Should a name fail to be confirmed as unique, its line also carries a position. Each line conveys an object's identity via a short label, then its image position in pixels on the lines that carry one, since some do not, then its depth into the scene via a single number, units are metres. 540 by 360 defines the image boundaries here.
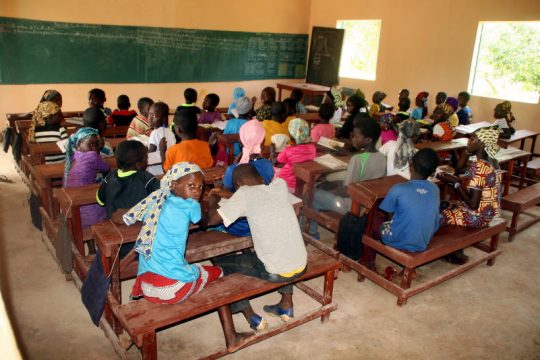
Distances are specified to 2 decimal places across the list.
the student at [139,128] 4.55
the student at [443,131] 5.40
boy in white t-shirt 2.49
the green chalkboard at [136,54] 7.21
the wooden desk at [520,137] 5.75
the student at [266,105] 5.44
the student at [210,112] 5.93
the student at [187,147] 3.77
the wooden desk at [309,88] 9.23
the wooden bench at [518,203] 4.46
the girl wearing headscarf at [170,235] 2.29
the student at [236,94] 6.37
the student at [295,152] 4.09
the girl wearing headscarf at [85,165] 3.32
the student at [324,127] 4.90
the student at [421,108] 6.88
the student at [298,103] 6.87
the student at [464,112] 6.97
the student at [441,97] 7.26
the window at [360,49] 9.62
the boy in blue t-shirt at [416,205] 3.18
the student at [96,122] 4.16
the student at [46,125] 4.35
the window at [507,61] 7.35
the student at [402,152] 3.98
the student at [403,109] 5.89
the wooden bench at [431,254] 3.27
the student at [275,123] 4.70
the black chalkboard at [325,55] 10.11
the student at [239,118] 5.12
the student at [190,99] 5.74
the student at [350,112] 5.31
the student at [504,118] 5.95
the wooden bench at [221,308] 2.25
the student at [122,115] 5.47
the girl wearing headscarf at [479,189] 3.60
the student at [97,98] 5.03
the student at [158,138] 4.18
